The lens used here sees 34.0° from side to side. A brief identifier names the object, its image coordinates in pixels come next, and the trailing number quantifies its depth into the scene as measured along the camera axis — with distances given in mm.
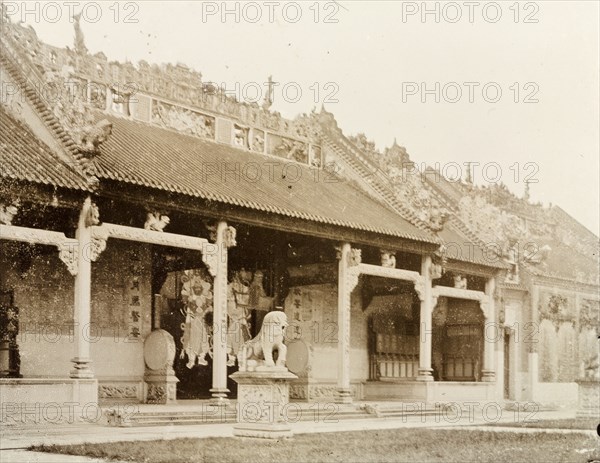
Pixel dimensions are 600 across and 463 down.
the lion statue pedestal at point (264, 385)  13188
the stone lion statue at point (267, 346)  13367
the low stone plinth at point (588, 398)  21531
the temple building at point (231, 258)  16703
